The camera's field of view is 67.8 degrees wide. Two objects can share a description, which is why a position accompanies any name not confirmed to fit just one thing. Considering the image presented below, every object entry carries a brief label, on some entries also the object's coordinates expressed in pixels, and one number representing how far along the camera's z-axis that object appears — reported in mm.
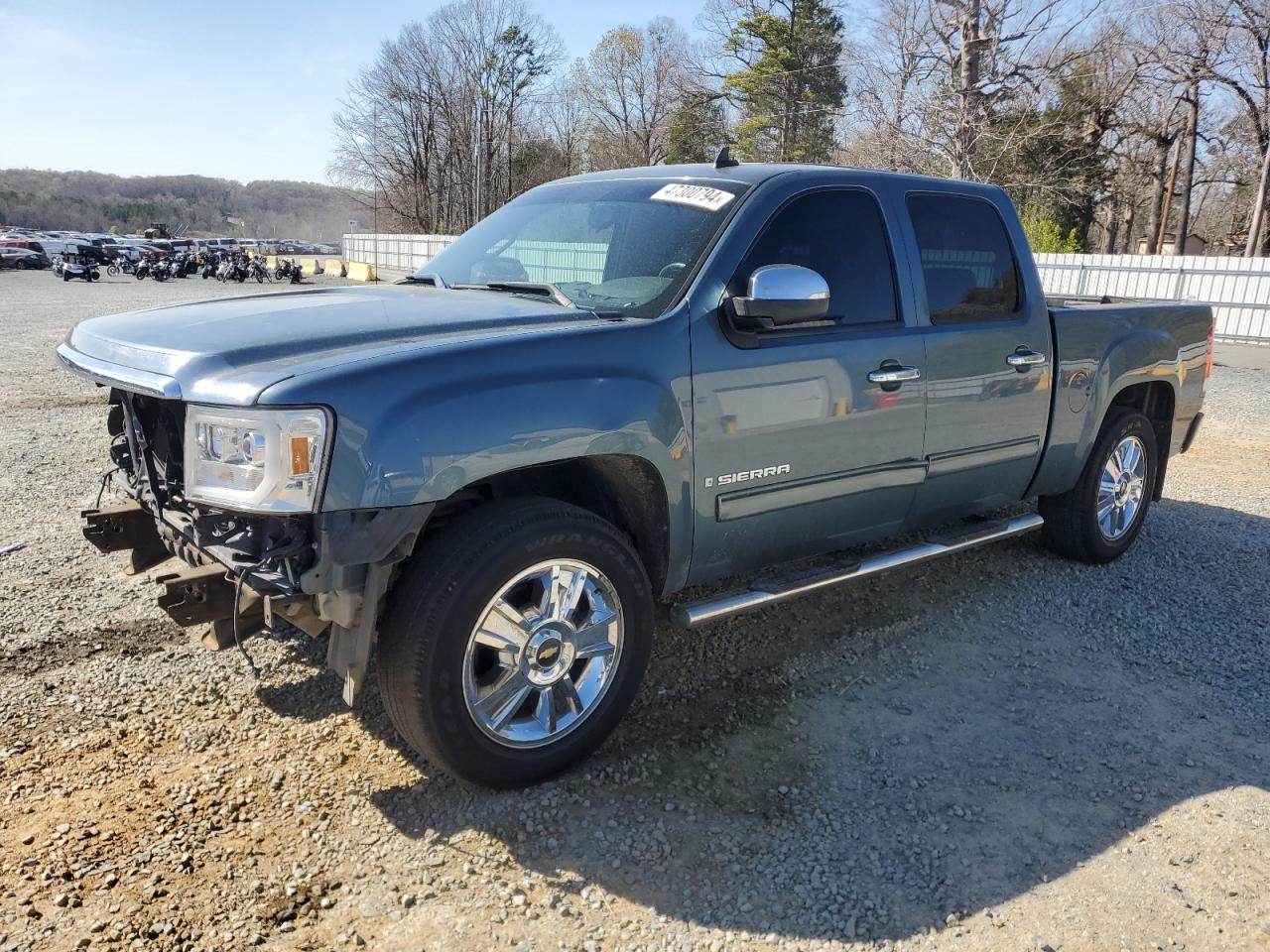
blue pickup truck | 2604
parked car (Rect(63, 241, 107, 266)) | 38062
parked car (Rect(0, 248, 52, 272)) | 43812
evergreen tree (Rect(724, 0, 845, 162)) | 46125
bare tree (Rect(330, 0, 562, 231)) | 52844
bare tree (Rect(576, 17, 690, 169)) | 56781
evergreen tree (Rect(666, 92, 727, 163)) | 48750
